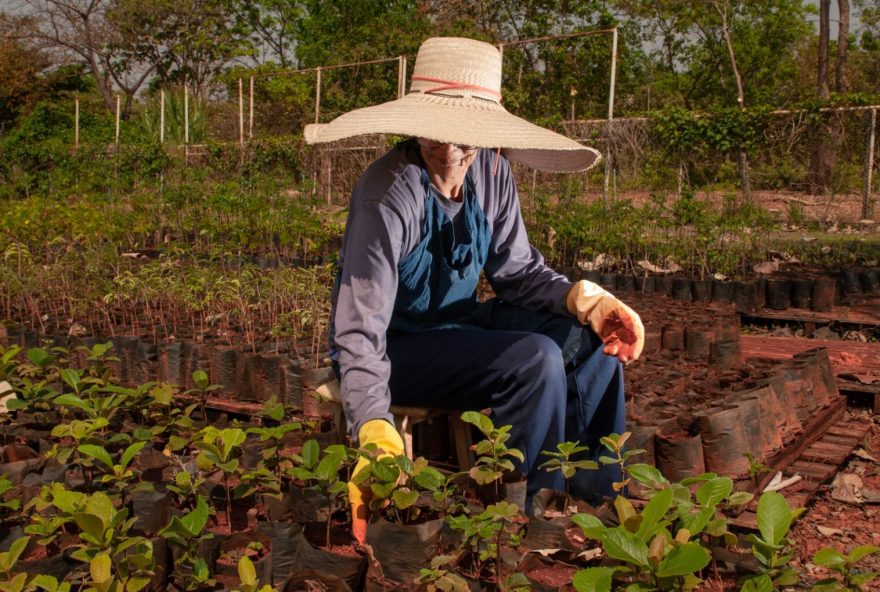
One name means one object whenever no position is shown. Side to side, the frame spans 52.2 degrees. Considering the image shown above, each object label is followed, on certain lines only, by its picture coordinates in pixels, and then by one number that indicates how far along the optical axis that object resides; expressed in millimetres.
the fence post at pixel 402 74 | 10884
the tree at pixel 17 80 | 26250
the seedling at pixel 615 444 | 2012
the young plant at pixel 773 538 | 1589
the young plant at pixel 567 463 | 2031
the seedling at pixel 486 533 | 1750
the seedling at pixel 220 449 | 2145
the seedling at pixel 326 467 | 1969
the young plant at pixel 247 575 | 1597
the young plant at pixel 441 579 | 1646
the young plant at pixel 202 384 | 3033
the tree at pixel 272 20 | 30391
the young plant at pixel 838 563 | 1507
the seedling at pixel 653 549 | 1469
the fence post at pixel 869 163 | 10914
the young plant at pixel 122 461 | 2133
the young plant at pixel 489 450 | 2006
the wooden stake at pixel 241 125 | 15020
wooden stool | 2613
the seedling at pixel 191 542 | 1805
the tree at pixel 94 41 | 29156
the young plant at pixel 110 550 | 1624
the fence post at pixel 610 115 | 11052
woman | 2338
